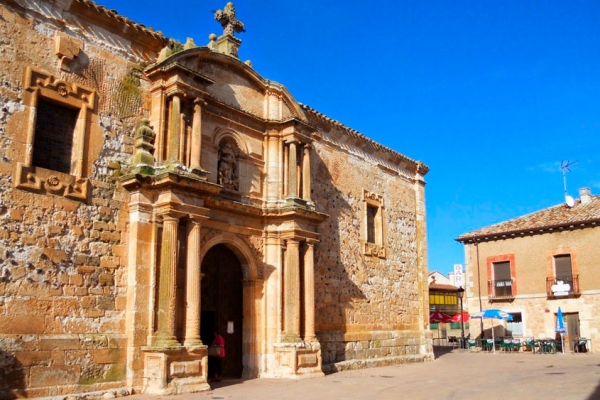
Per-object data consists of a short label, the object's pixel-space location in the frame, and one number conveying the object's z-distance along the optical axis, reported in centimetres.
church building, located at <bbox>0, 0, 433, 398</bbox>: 961
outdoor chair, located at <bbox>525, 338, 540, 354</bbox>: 2367
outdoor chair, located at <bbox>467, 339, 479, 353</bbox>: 2625
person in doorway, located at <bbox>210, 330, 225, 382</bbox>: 1250
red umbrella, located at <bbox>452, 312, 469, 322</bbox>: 3072
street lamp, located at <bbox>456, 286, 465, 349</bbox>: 2844
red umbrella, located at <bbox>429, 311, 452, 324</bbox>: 2911
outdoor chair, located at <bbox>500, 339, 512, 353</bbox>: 2425
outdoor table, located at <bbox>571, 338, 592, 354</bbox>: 2321
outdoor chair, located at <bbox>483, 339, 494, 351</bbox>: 2516
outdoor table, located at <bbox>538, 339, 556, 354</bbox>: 2331
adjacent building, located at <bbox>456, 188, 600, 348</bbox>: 2425
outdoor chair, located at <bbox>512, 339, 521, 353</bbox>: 2410
